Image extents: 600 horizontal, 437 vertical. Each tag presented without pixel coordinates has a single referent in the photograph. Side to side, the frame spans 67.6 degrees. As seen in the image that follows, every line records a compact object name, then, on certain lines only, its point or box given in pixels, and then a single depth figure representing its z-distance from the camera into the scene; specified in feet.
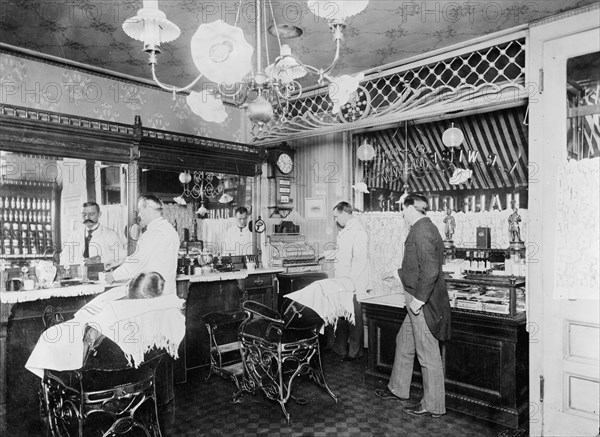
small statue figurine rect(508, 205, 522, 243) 13.92
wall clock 21.24
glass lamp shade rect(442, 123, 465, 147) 17.19
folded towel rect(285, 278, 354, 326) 12.96
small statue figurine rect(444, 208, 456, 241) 16.22
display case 12.12
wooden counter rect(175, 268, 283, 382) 15.60
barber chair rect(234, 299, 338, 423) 12.23
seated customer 9.00
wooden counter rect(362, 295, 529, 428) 11.79
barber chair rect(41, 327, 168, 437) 8.80
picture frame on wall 21.23
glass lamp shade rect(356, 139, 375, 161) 19.07
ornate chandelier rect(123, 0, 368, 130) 7.19
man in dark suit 12.26
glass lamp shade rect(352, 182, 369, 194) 19.79
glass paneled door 10.77
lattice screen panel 12.95
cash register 20.20
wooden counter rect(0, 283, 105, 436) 11.44
